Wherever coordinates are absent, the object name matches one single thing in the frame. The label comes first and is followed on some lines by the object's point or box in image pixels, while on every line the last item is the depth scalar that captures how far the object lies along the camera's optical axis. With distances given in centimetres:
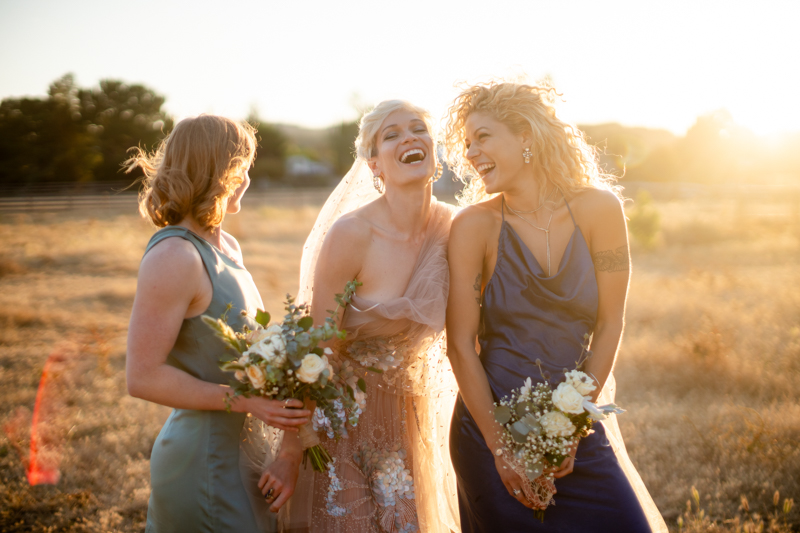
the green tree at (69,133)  3306
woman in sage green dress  215
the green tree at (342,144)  5009
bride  275
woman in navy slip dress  257
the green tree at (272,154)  4803
